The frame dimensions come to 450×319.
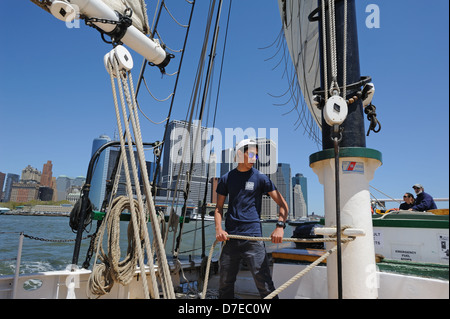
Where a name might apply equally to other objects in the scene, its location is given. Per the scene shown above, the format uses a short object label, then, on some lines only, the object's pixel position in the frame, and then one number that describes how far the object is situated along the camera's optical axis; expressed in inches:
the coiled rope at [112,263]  100.3
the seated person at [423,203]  190.5
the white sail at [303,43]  161.6
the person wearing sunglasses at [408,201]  231.3
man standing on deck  92.4
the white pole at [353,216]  63.2
